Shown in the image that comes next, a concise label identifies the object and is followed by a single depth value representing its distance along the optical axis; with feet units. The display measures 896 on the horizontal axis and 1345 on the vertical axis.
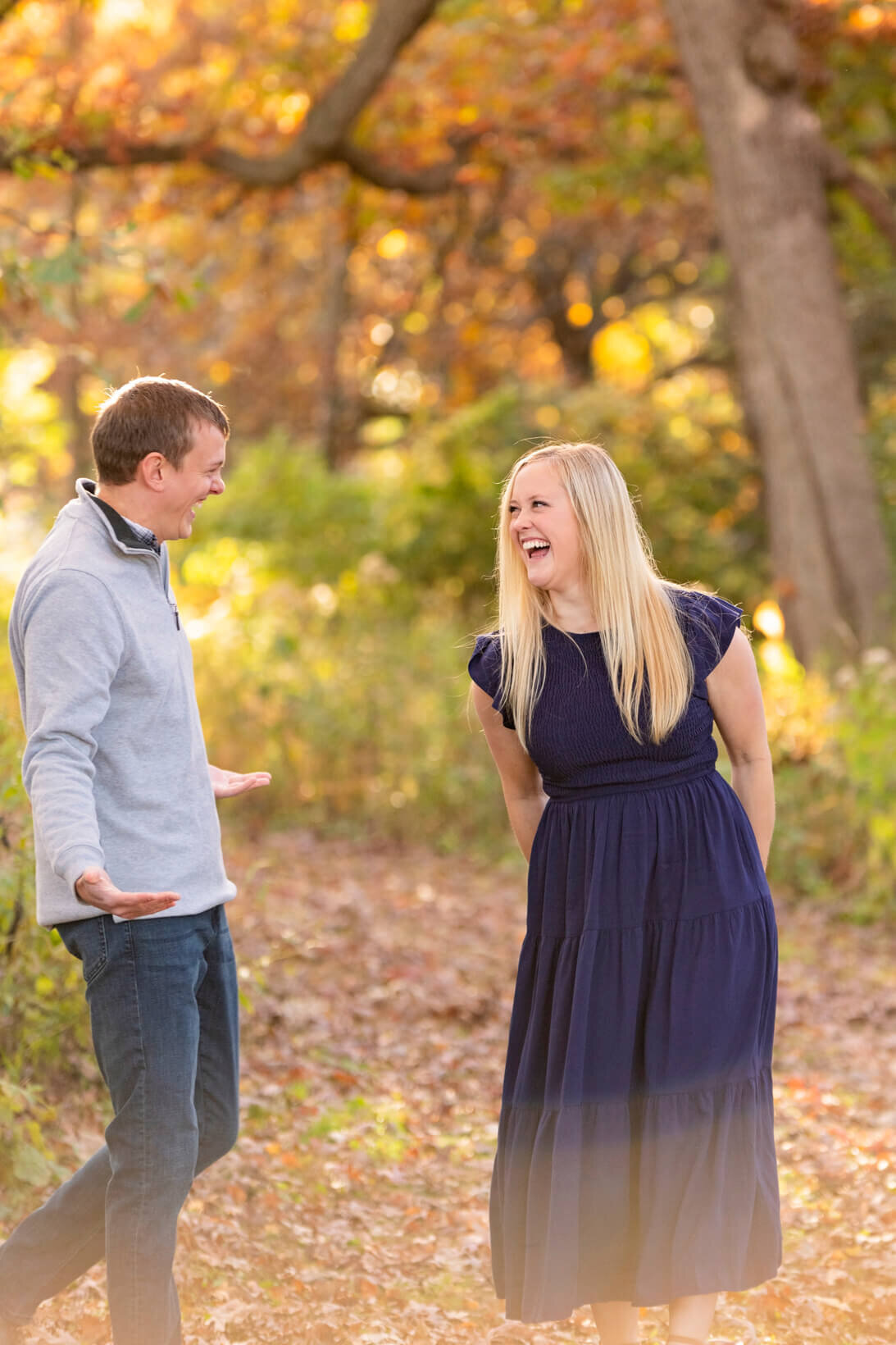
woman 18.81
